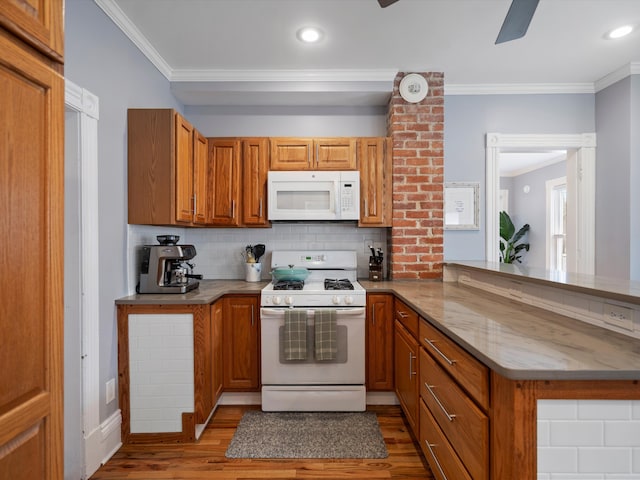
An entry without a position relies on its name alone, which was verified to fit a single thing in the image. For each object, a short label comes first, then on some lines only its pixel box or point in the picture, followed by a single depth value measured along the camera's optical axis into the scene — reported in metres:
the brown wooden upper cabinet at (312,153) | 2.95
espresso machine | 2.30
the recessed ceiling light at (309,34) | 2.31
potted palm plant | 6.17
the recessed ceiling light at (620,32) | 2.32
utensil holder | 3.08
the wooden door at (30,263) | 0.75
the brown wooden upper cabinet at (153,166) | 2.24
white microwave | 2.87
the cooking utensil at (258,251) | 3.12
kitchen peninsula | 0.96
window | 6.00
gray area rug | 2.02
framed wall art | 3.20
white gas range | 2.46
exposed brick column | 2.95
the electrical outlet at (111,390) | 1.99
